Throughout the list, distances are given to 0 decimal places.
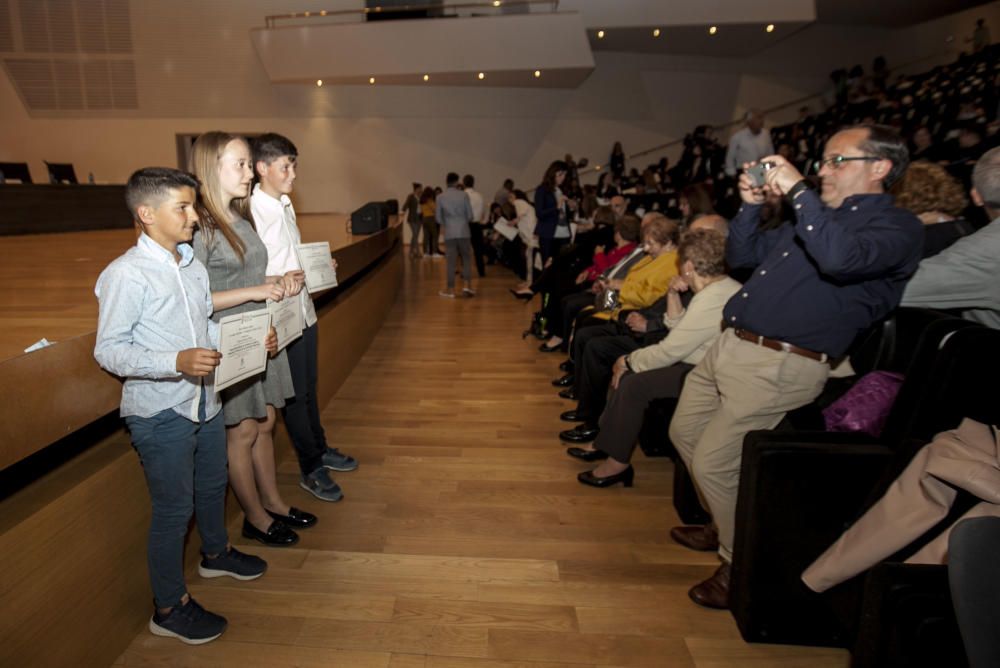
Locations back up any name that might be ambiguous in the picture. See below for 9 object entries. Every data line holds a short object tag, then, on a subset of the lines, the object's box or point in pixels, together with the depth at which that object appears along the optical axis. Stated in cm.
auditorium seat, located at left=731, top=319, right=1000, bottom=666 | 165
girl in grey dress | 203
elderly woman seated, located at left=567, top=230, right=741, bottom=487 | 273
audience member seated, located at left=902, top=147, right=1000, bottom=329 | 215
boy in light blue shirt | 160
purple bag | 197
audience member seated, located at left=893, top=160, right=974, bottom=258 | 267
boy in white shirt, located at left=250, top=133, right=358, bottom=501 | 244
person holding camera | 179
